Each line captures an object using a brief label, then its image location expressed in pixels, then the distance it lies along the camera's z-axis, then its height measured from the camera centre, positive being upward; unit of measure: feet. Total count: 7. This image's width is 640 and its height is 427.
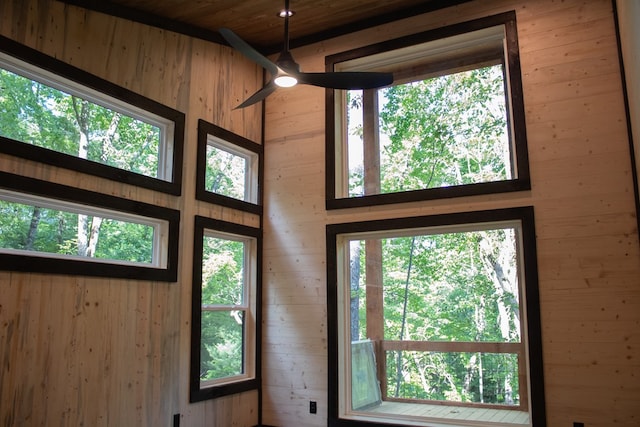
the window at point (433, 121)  15.65 +5.60
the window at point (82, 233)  11.60 +1.75
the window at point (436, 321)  14.74 -0.49
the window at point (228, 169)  16.46 +4.39
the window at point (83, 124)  11.96 +4.50
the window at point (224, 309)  15.69 -0.09
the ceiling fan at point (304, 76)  12.09 +5.13
